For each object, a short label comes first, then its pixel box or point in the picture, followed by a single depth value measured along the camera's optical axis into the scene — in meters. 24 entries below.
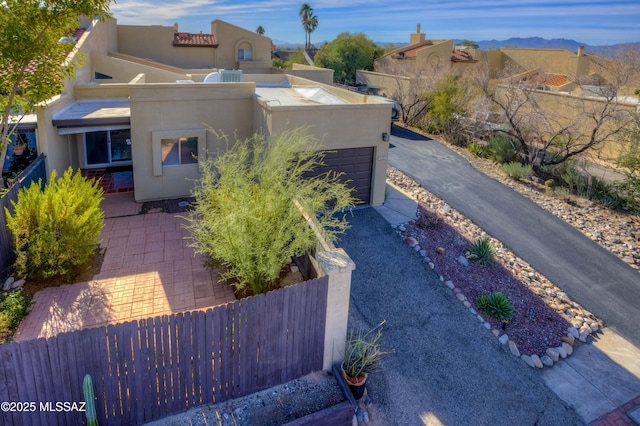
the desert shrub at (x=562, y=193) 20.34
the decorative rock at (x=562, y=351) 10.95
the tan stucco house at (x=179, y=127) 14.59
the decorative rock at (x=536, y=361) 10.45
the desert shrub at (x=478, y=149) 26.00
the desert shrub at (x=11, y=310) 8.63
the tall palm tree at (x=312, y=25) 85.06
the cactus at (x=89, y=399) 6.14
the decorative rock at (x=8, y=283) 10.02
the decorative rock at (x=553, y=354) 10.78
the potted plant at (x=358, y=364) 8.11
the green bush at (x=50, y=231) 10.01
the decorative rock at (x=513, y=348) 10.66
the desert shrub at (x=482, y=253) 14.26
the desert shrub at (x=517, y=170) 22.33
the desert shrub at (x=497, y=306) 11.80
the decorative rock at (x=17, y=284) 10.07
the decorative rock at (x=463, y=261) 14.00
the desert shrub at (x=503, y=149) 24.88
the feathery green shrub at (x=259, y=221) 8.70
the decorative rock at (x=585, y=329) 11.80
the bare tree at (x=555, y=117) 22.38
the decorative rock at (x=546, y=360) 10.59
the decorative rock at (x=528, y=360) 10.42
